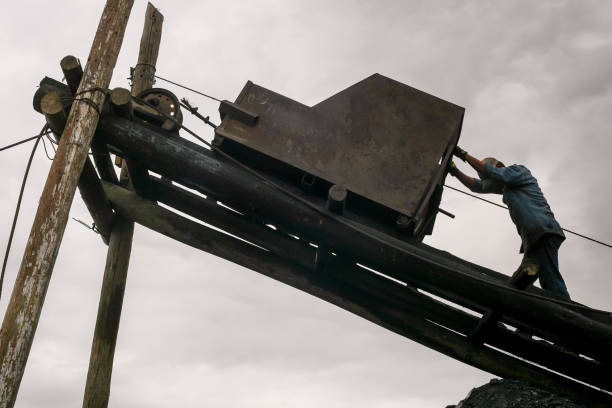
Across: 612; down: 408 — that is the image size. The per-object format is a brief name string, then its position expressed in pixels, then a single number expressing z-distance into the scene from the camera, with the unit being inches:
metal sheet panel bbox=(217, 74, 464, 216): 159.3
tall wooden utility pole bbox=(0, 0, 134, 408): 116.3
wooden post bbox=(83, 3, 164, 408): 179.5
